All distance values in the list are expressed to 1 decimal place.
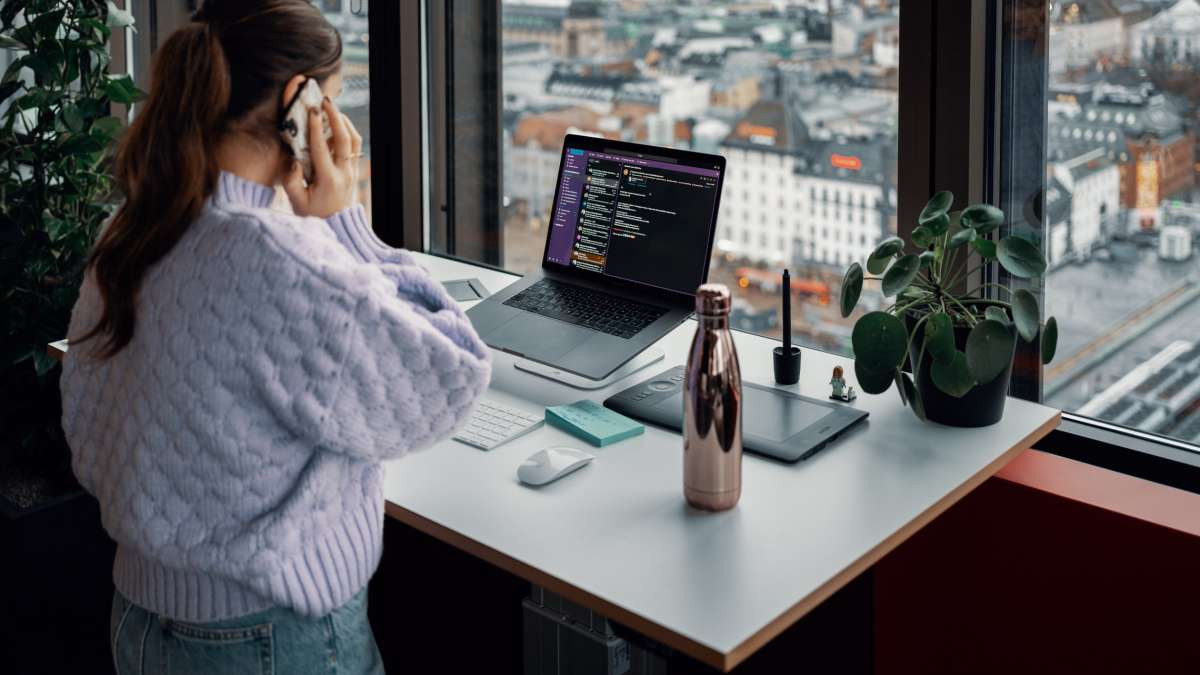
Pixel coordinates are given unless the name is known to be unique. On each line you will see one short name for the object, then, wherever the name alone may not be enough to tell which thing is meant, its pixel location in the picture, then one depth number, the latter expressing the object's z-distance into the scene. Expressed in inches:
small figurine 73.1
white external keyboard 67.5
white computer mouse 61.2
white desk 49.4
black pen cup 75.4
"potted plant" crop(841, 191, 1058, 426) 65.9
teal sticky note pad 67.3
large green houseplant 96.7
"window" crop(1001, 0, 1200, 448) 73.6
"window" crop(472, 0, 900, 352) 87.4
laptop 76.5
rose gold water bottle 55.9
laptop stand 77.0
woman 47.1
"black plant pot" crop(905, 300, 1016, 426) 68.0
